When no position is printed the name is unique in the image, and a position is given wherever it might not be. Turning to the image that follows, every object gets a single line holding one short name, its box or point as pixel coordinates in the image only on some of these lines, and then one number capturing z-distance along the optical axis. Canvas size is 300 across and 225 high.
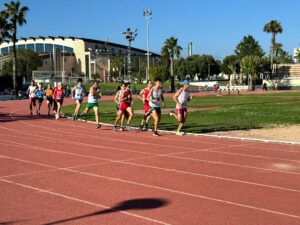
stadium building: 149.38
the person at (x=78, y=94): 19.95
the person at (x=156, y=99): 14.54
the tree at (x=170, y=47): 104.88
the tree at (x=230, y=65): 122.18
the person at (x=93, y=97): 17.25
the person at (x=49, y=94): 23.66
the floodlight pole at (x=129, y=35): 62.04
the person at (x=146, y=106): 15.81
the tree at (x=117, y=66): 143.84
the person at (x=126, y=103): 15.62
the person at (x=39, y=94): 23.79
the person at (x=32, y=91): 23.48
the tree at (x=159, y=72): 87.19
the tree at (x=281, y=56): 153.91
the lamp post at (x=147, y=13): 69.31
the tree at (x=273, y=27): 101.31
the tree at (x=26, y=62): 118.56
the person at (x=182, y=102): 14.51
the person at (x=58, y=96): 21.53
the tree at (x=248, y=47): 133.00
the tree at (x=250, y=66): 89.50
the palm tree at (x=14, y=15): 57.00
